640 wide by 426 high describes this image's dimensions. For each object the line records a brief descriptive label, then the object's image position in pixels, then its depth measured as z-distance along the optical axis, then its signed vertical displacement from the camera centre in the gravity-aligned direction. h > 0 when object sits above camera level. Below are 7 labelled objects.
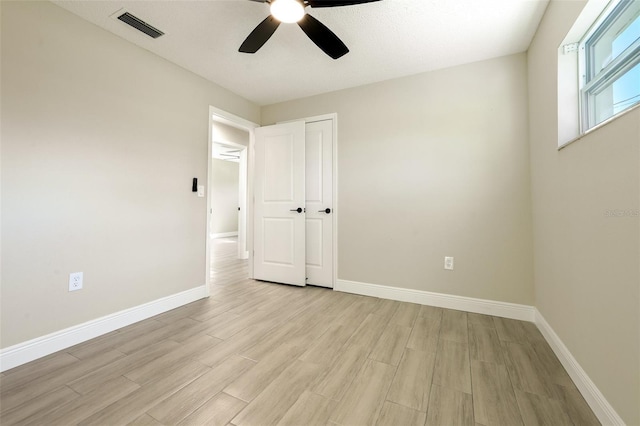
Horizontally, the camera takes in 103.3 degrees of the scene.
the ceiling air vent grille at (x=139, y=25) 1.93 +1.53
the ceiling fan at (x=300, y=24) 1.52 +1.28
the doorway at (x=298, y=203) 3.23 +0.18
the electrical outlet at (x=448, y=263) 2.60 -0.46
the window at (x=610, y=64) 1.19 +0.83
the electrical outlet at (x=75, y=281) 1.88 -0.49
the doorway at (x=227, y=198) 3.29 +0.49
